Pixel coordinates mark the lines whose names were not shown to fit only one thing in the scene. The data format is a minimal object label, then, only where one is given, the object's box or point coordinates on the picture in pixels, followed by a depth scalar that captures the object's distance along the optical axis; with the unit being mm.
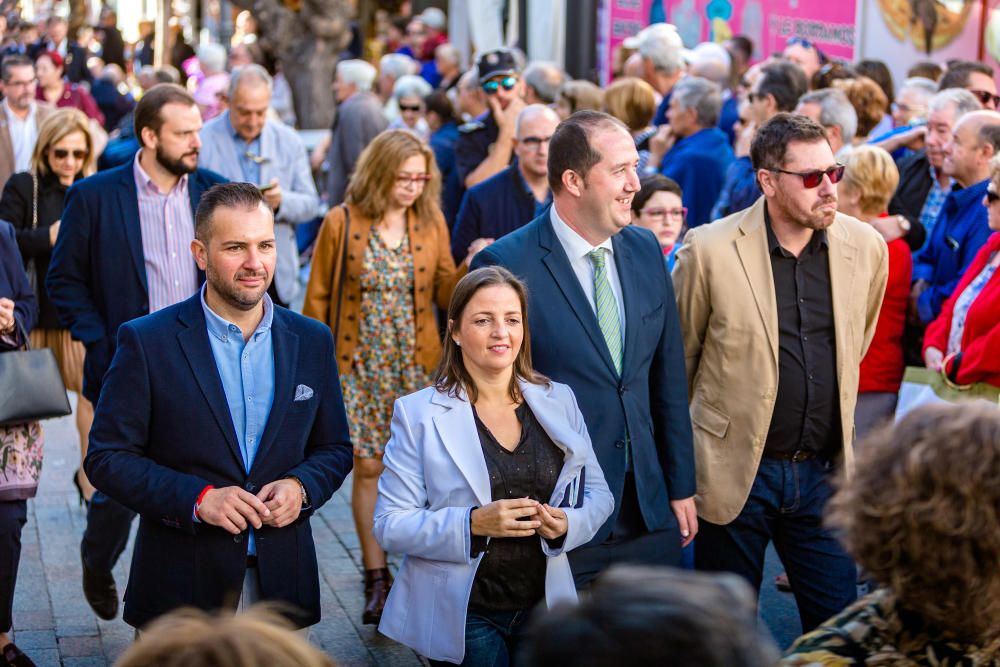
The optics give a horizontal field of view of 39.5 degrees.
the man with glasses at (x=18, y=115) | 10930
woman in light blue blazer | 4020
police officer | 8633
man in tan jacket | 4848
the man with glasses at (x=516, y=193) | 7137
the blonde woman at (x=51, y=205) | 7281
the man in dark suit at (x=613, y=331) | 4527
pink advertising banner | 12859
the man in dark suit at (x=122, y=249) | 5961
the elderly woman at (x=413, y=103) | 12289
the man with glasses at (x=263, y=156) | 7652
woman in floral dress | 6539
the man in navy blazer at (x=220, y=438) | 3934
